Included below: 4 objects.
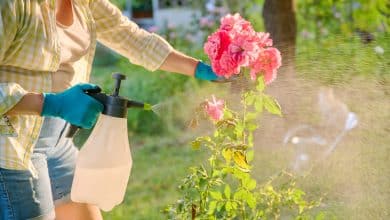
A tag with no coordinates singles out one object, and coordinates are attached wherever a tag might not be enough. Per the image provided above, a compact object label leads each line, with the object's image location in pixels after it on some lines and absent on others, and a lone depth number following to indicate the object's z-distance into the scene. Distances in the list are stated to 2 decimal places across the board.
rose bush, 3.14
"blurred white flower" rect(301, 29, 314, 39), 8.51
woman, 2.78
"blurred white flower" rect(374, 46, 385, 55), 4.34
